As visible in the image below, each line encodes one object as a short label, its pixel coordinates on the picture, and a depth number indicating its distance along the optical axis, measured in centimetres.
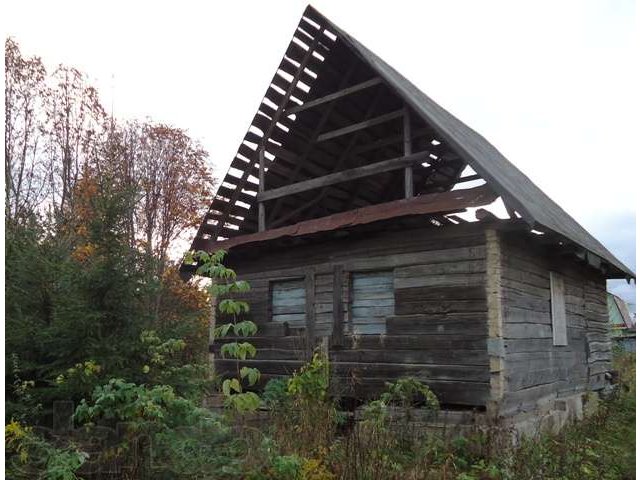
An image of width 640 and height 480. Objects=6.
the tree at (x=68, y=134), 1869
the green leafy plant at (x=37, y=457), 364
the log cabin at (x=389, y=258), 765
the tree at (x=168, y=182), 2064
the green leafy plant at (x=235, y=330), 504
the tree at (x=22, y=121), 1747
